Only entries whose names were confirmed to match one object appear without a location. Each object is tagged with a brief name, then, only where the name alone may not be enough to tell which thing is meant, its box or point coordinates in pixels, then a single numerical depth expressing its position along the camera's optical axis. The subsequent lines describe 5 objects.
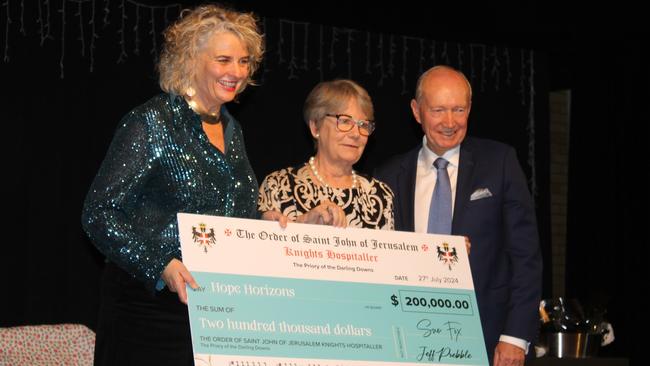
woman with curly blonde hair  2.65
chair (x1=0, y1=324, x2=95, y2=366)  4.13
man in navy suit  3.63
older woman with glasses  3.50
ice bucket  5.32
